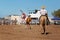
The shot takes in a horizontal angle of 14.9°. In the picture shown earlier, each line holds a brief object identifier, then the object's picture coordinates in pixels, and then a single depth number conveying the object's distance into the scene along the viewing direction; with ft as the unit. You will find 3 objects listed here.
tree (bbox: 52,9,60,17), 340.74
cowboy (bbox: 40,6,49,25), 41.16
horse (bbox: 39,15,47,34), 41.10
